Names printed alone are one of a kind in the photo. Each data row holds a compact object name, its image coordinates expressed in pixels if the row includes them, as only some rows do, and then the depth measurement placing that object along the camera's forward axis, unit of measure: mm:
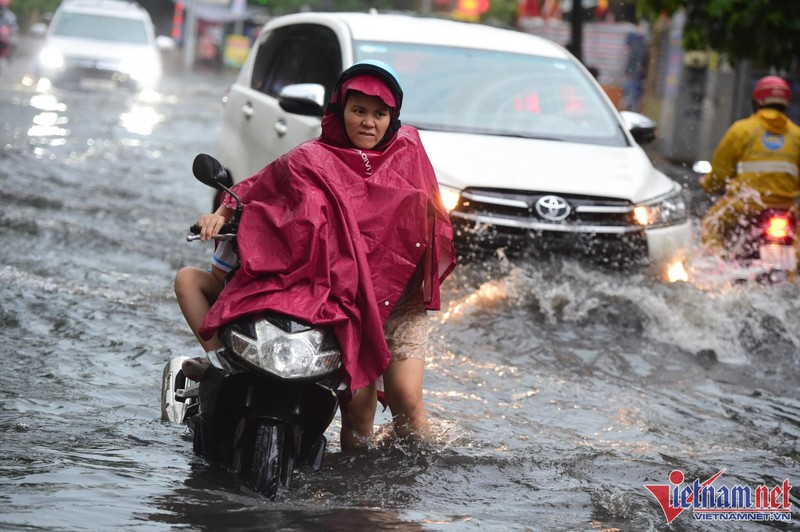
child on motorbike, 9883
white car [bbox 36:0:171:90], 50781
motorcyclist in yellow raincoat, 19500
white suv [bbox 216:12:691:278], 16078
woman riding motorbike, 9047
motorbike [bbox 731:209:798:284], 18484
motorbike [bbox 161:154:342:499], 8812
